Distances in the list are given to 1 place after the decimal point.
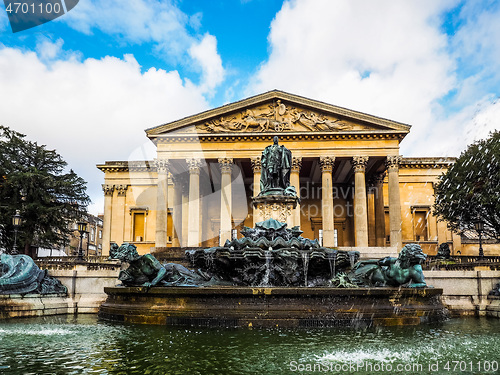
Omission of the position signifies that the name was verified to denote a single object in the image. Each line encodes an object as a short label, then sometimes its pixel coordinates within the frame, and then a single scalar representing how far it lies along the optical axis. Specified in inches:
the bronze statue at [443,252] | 1045.2
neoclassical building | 1486.2
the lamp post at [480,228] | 886.6
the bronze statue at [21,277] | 485.5
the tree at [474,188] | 1159.0
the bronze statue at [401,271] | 394.6
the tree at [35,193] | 1304.1
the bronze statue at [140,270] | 400.3
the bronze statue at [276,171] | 608.4
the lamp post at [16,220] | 700.0
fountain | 354.9
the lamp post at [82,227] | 915.7
